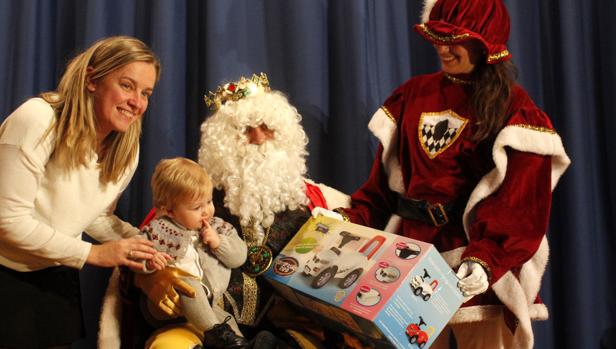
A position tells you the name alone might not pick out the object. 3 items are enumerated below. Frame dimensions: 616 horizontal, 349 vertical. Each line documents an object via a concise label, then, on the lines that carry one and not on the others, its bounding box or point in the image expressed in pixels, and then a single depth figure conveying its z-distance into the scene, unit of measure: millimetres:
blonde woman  1909
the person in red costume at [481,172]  2174
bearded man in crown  2383
